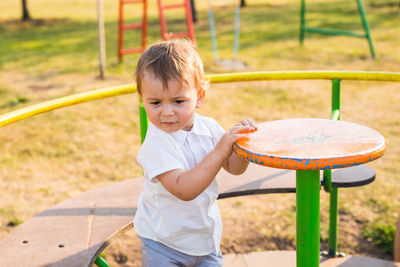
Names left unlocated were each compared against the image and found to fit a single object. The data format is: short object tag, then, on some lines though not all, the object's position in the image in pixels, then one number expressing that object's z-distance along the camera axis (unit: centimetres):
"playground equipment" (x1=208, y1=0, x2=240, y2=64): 833
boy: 163
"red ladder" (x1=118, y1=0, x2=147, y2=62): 788
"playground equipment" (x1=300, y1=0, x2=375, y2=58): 809
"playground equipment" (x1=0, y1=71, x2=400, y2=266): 195
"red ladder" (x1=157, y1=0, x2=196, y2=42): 796
